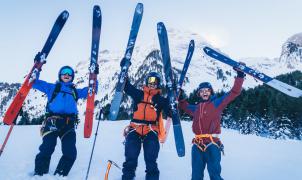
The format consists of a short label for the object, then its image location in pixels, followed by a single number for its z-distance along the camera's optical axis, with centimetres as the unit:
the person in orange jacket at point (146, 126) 584
